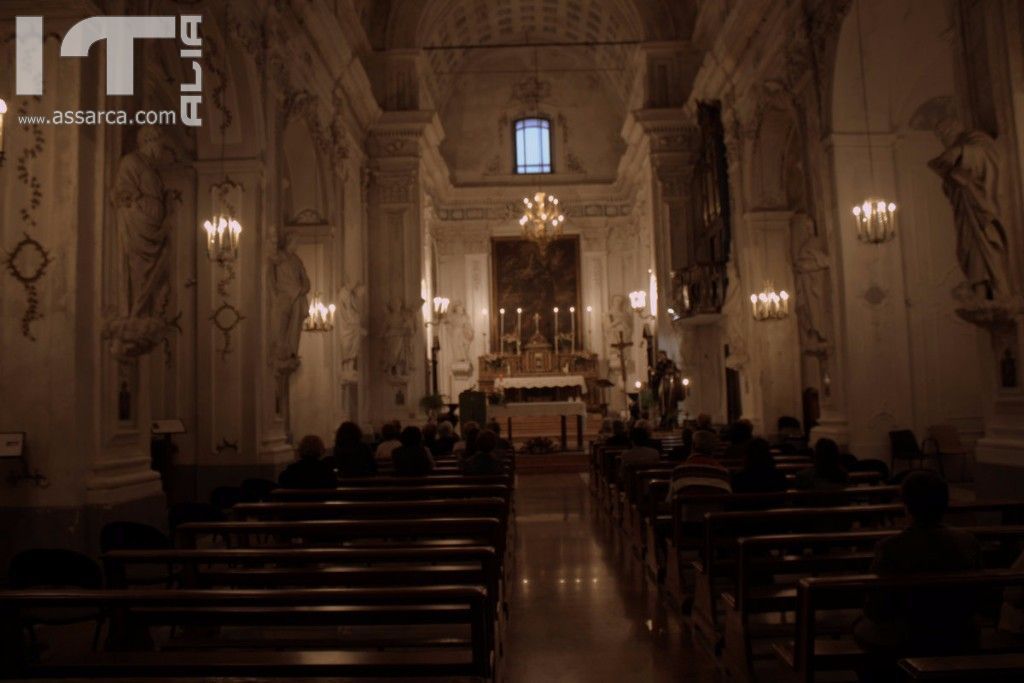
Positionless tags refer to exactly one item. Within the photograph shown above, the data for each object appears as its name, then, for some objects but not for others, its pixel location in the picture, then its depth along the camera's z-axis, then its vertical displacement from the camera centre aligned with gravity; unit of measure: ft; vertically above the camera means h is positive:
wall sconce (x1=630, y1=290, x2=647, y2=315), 81.25 +9.42
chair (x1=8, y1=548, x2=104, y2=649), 13.85 -2.55
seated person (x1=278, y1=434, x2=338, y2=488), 22.03 -1.66
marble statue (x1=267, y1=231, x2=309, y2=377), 37.32 +4.66
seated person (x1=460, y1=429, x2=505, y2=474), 25.07 -1.74
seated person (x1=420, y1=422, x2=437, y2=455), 37.63 -1.53
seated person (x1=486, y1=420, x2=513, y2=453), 36.52 -2.02
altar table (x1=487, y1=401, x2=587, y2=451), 62.75 -0.74
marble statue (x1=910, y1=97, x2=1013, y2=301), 23.41 +4.96
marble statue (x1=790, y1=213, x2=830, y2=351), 36.70 +4.60
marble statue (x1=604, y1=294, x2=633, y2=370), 88.22 +7.93
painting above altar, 90.79 +12.00
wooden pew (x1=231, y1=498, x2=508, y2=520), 17.84 -2.20
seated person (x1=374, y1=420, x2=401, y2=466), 32.99 -1.49
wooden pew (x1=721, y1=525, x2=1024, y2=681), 13.10 -2.96
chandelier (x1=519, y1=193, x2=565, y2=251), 73.05 +15.73
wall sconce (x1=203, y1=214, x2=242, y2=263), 31.37 +6.55
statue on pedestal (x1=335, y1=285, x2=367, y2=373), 52.16 +5.12
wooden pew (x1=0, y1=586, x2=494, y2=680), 9.79 -2.83
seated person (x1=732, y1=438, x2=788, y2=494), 18.97 -1.85
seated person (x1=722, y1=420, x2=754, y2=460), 28.02 -1.46
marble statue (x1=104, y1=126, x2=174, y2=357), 22.75 +4.57
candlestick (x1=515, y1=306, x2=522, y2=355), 89.68 +7.72
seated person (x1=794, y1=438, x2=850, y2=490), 19.52 -1.89
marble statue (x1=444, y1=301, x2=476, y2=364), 89.04 +7.27
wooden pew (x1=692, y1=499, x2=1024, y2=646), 15.24 -2.59
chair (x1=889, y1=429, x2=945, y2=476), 33.60 -2.33
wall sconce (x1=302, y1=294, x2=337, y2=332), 46.28 +5.00
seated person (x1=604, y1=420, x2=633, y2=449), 36.29 -1.83
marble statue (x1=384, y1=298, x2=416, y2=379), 63.41 +4.84
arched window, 93.25 +28.35
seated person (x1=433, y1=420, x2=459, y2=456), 38.63 -1.73
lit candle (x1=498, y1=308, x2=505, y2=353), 90.02 +7.23
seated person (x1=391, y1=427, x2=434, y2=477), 25.29 -1.62
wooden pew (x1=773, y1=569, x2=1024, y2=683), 8.89 -2.79
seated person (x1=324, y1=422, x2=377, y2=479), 26.71 -1.56
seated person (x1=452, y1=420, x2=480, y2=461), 30.19 -1.36
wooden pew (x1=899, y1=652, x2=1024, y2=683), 7.30 -2.48
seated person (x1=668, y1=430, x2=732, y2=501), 18.69 -1.87
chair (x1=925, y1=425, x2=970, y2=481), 34.83 -2.26
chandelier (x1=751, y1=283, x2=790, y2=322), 46.57 +4.83
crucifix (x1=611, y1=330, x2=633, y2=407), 77.82 +4.66
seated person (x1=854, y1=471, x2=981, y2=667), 9.12 -2.28
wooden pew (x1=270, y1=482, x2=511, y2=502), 20.45 -2.15
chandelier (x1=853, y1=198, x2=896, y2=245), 31.45 +6.30
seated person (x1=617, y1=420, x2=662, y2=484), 27.35 -1.90
